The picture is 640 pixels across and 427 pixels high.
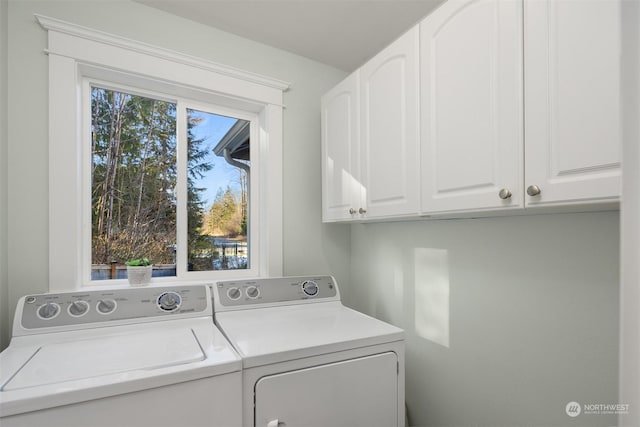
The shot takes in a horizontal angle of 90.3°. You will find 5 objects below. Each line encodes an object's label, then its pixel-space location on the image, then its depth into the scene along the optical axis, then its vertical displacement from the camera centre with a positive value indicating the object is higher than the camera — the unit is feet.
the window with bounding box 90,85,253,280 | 5.64 +0.59
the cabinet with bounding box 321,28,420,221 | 4.63 +1.28
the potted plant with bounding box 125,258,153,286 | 5.32 -0.97
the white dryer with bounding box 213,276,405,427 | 3.58 -1.87
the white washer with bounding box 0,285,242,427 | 2.82 -1.59
